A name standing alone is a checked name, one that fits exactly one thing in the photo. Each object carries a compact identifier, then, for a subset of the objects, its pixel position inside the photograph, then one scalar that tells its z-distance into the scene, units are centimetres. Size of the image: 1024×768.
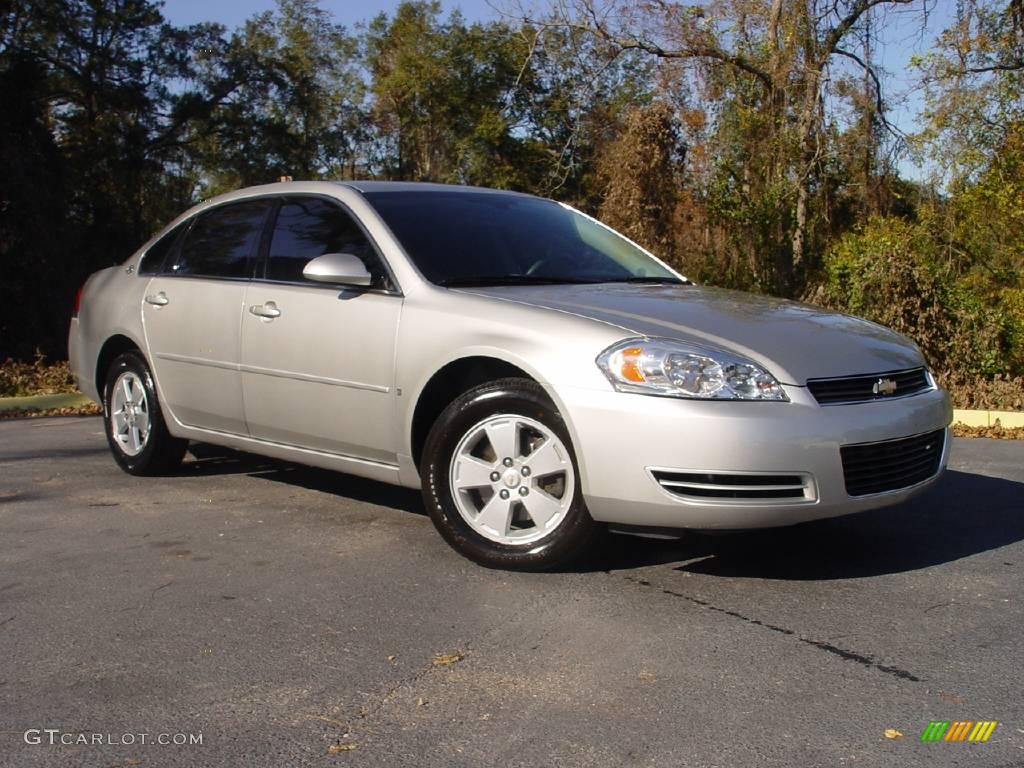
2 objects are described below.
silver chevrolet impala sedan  424
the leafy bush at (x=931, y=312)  1145
